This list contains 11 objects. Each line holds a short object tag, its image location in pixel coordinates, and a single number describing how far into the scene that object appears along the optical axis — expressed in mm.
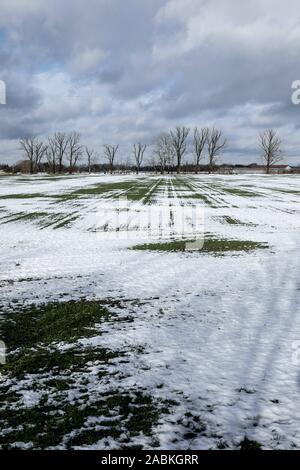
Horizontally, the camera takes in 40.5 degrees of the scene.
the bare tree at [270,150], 102250
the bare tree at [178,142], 111438
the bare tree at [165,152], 113812
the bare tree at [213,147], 108000
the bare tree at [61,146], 122494
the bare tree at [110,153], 127688
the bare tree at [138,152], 127188
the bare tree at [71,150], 123694
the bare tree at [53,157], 121688
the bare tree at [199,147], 109250
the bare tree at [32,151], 114938
